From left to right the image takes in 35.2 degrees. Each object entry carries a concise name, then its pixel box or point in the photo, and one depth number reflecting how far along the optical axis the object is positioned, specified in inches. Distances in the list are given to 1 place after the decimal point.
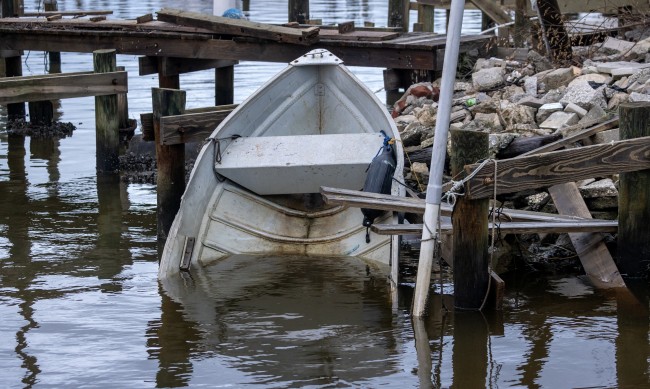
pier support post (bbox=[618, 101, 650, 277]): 326.3
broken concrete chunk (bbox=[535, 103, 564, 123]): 414.0
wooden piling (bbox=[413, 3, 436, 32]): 824.4
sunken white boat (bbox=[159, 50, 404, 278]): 375.2
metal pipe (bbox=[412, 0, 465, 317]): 278.5
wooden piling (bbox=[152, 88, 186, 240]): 396.2
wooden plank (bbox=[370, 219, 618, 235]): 314.7
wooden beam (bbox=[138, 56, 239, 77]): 599.8
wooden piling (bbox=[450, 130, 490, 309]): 294.4
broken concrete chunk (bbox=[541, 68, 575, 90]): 460.4
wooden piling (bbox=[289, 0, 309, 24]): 727.1
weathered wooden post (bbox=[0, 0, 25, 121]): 683.8
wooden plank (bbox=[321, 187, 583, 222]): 316.2
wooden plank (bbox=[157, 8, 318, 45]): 552.3
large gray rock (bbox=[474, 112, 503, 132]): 415.5
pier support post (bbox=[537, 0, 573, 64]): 509.0
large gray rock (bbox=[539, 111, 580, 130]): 398.3
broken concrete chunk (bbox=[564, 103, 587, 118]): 404.8
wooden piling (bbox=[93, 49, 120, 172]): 534.9
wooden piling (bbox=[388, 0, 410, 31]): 778.2
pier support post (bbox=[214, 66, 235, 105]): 660.1
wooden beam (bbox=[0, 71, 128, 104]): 486.6
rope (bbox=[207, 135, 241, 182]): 387.2
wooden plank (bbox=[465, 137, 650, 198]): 289.4
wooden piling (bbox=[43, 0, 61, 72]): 888.3
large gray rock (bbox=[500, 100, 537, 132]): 412.2
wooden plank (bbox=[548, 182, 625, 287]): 337.1
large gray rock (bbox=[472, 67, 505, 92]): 485.4
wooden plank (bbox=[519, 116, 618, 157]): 368.5
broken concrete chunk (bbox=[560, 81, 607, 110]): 413.1
